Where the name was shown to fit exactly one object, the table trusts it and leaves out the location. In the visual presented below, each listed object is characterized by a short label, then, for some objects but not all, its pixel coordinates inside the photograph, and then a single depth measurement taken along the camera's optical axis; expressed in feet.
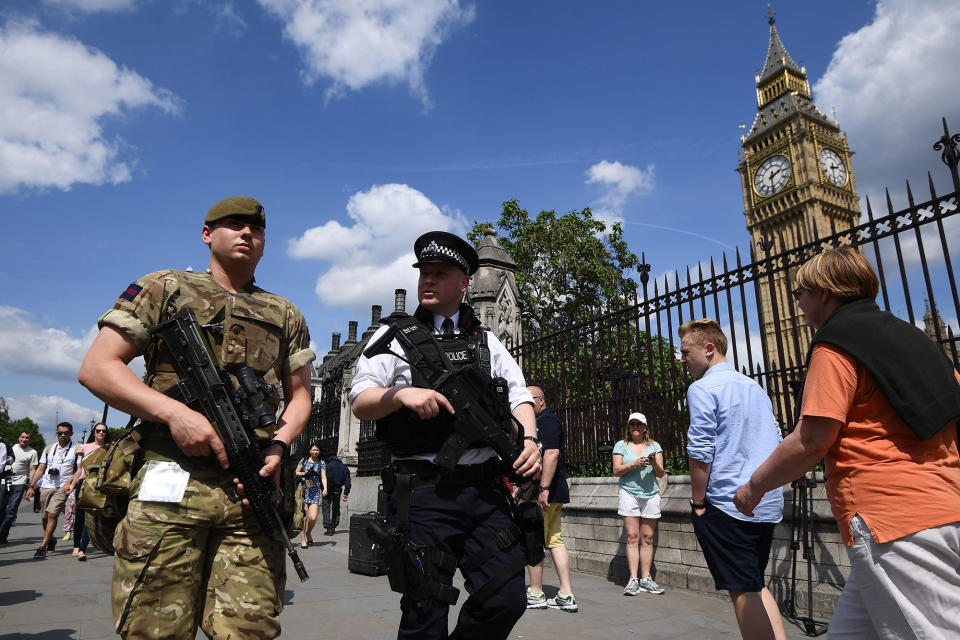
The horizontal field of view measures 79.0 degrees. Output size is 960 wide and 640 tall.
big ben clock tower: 191.62
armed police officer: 7.43
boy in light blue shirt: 10.10
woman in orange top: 6.00
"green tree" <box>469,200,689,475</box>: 23.30
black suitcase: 24.02
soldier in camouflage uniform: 6.59
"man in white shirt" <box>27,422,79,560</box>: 32.12
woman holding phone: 20.66
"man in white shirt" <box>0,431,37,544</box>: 33.99
